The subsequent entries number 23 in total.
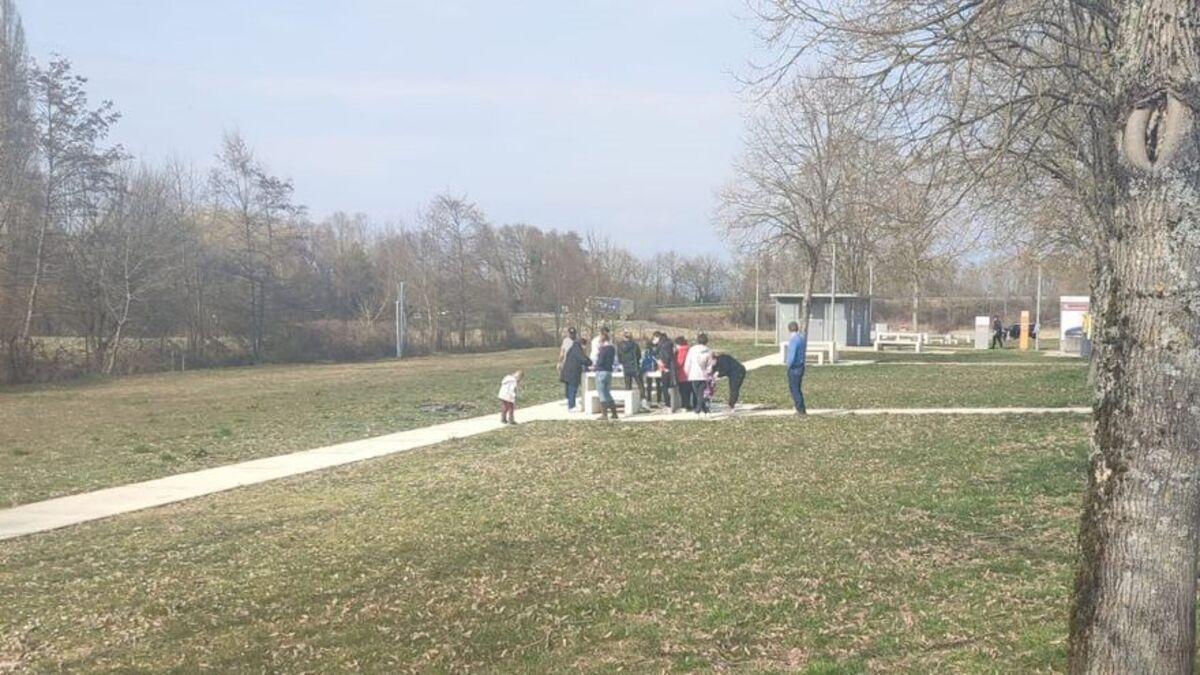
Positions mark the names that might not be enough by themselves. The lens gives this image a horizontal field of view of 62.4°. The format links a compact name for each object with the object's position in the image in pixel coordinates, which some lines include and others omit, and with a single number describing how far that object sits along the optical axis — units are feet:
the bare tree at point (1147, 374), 11.51
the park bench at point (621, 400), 62.69
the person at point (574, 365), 63.41
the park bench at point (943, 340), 180.38
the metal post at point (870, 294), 156.88
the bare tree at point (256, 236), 180.55
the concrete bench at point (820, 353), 112.95
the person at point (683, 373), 61.21
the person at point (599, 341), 62.72
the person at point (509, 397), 59.00
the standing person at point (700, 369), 59.36
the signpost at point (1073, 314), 147.74
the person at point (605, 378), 60.49
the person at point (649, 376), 67.85
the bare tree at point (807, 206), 117.60
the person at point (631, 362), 68.90
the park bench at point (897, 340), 152.36
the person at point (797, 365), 55.93
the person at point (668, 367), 62.90
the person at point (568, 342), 63.93
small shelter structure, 147.74
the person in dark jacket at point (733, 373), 61.05
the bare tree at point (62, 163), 131.23
